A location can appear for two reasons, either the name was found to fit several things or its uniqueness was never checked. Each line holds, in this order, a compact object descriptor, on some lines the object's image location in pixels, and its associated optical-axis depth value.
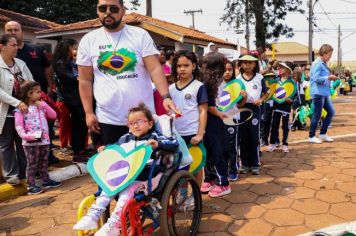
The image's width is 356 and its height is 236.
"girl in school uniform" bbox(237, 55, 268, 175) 4.38
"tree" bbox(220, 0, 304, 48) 20.50
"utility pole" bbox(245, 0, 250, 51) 20.95
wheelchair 2.38
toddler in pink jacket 3.96
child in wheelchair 2.30
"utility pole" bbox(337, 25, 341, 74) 49.22
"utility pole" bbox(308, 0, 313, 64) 20.92
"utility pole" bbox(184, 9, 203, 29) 38.78
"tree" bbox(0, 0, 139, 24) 22.34
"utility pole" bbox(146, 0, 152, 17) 20.69
